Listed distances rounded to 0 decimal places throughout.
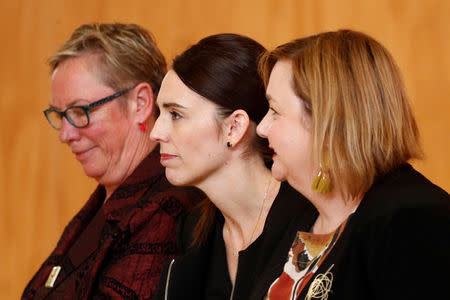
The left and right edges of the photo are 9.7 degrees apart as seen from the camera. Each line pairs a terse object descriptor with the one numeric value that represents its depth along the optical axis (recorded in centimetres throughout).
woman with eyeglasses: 465
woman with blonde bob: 411
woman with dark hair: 447
